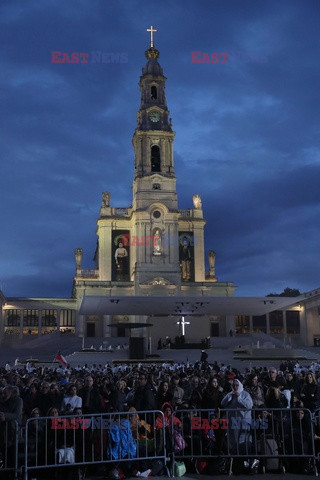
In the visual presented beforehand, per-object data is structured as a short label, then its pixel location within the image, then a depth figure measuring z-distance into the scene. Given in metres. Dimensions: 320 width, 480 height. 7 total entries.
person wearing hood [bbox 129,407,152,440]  10.58
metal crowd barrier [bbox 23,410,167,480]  10.02
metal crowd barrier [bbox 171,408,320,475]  10.50
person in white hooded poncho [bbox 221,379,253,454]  10.62
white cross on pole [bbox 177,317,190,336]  53.31
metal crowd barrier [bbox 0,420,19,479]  9.62
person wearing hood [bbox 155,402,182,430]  10.72
